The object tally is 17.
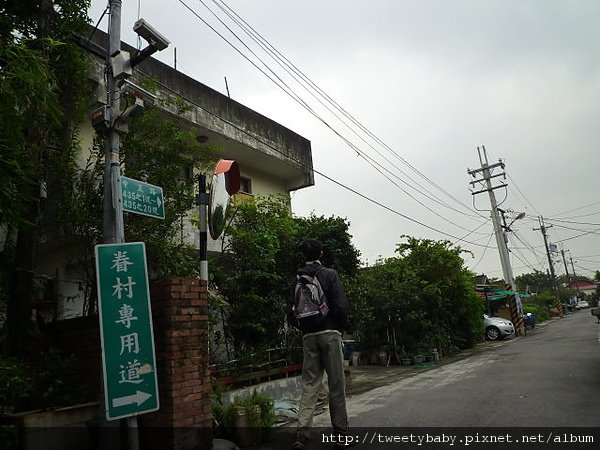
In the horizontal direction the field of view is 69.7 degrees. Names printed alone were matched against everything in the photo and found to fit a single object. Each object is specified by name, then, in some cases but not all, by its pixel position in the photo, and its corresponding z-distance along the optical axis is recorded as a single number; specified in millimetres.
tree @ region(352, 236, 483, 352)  13445
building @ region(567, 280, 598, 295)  92088
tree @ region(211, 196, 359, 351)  8000
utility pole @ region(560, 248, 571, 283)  61916
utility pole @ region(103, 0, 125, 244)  3975
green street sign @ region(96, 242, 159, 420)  3396
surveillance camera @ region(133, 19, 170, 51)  4457
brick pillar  4020
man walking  4012
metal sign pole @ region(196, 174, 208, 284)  4875
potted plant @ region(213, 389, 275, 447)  4609
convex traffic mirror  5176
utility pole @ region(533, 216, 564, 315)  44188
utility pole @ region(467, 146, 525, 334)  22016
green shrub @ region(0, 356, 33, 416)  3760
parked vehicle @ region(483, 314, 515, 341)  20375
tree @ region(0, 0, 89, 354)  3436
